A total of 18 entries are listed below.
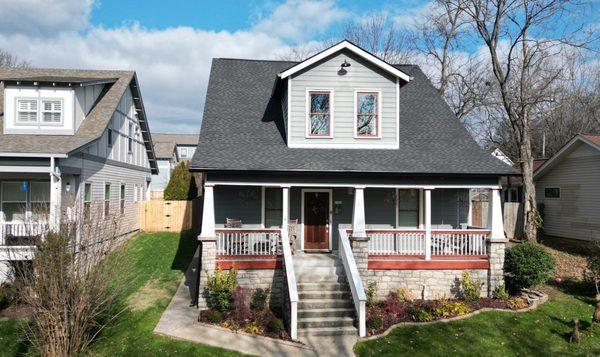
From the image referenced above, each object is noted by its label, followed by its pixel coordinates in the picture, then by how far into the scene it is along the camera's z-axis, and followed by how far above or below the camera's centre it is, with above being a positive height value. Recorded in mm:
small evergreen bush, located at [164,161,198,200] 24828 +265
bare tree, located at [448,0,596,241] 18234 +4971
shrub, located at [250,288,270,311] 11148 -2957
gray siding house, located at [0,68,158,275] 12852 +1583
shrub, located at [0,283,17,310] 11336 -2994
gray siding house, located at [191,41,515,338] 11469 +32
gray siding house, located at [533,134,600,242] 17969 +115
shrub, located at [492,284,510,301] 11828 -2916
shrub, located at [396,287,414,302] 11734 -2943
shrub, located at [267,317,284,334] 9789 -3226
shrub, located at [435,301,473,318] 10797 -3115
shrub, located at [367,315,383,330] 10117 -3226
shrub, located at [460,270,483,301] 11821 -2749
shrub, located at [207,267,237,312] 10680 -2619
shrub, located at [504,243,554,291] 11766 -2103
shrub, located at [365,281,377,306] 11469 -2859
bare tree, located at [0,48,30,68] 38681 +12146
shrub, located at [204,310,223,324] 10258 -3152
